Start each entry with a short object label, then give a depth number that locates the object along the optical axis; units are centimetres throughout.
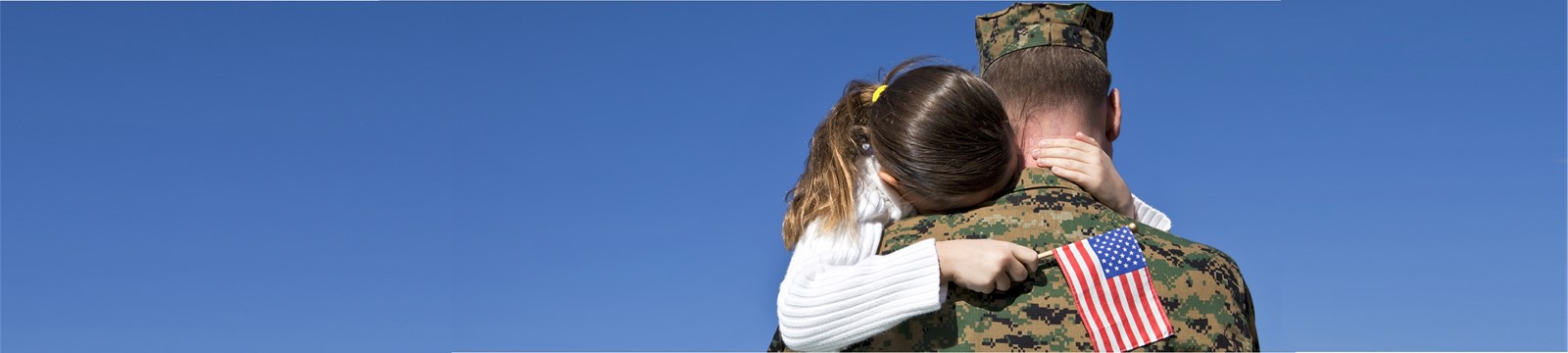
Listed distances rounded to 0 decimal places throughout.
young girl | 486
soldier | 495
